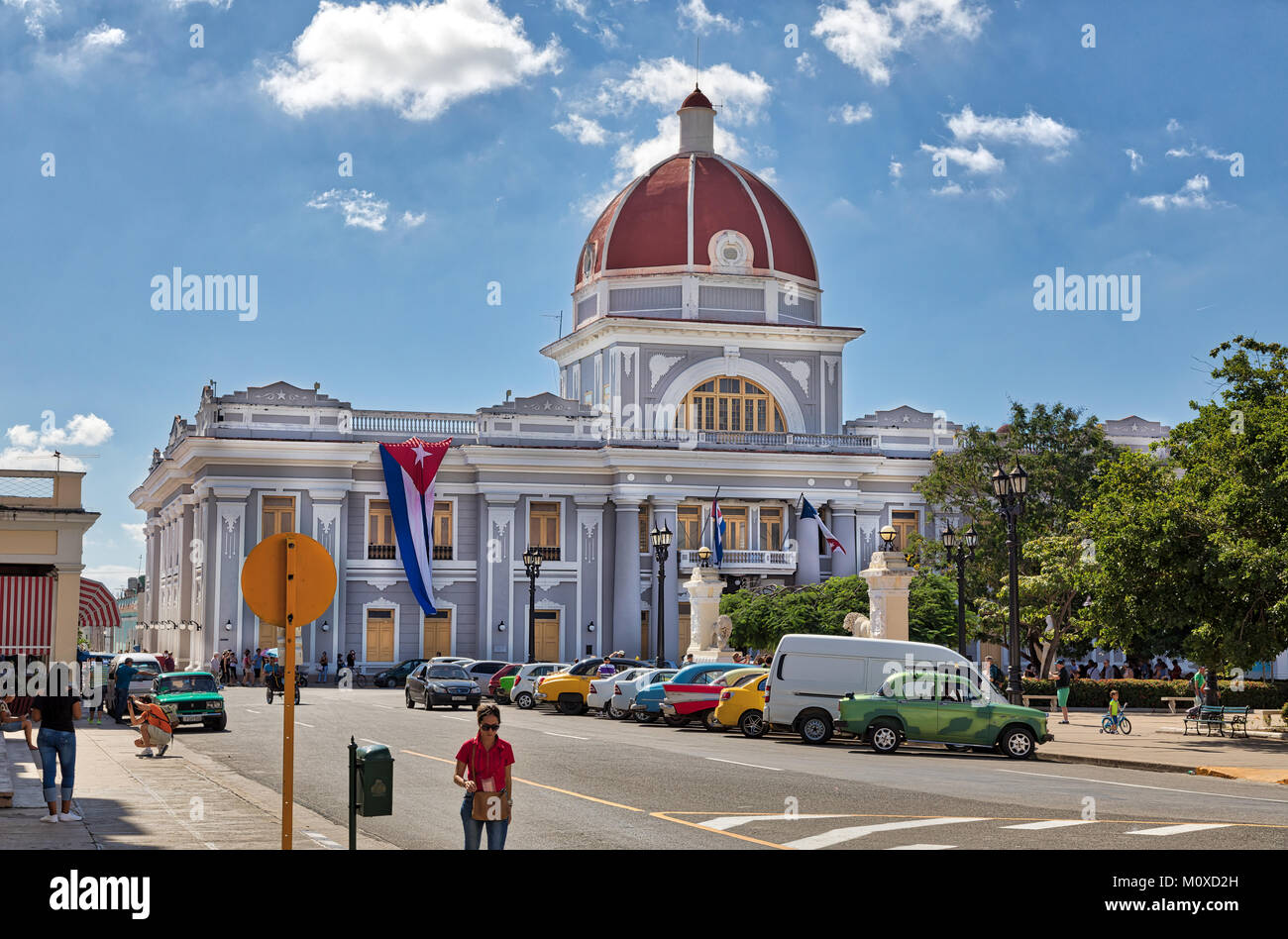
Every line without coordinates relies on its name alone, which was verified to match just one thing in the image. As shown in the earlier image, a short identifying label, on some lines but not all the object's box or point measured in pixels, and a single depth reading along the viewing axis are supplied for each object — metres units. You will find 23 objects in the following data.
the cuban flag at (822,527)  63.78
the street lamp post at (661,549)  47.53
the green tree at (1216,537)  31.20
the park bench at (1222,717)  31.94
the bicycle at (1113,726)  33.34
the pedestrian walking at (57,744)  16.45
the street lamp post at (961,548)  42.03
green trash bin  11.73
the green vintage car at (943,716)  27.44
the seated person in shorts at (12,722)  17.71
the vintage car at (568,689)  41.34
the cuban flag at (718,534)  61.84
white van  29.36
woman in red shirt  11.81
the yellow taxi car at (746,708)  32.62
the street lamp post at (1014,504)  32.66
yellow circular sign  11.48
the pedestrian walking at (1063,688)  38.91
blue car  35.41
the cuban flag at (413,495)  61.34
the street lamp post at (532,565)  51.81
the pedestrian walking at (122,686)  36.69
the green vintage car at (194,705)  32.97
